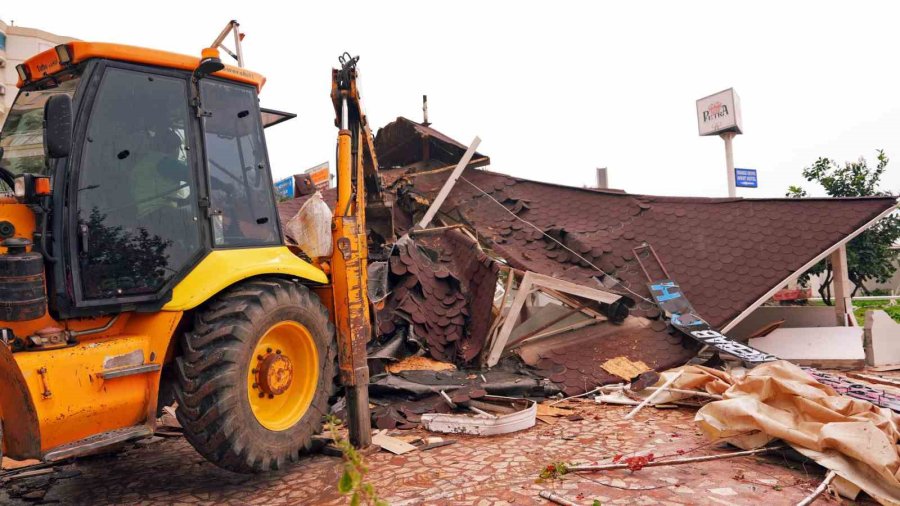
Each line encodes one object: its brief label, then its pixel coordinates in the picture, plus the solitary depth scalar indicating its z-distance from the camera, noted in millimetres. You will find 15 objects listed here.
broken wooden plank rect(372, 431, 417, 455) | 4738
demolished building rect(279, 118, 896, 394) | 7488
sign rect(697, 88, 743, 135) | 13758
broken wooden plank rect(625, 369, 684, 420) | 5669
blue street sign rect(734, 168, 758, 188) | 13477
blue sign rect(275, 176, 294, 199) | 23191
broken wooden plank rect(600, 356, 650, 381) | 7029
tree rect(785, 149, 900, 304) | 14078
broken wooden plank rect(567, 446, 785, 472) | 3951
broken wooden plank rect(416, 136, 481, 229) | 10148
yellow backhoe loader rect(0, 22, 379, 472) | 3061
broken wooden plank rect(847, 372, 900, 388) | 6840
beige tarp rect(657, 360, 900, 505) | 3545
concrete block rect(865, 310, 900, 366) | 8516
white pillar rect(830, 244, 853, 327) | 9061
